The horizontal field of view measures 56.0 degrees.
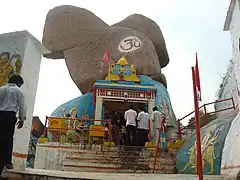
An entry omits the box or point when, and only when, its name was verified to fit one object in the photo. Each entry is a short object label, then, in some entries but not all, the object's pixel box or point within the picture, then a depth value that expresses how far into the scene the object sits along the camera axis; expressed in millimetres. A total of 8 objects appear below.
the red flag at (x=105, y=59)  12632
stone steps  6094
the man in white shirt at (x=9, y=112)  2807
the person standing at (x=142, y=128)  7092
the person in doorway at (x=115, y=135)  8824
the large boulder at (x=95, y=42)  13323
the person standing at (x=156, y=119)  7453
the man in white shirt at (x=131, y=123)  7130
